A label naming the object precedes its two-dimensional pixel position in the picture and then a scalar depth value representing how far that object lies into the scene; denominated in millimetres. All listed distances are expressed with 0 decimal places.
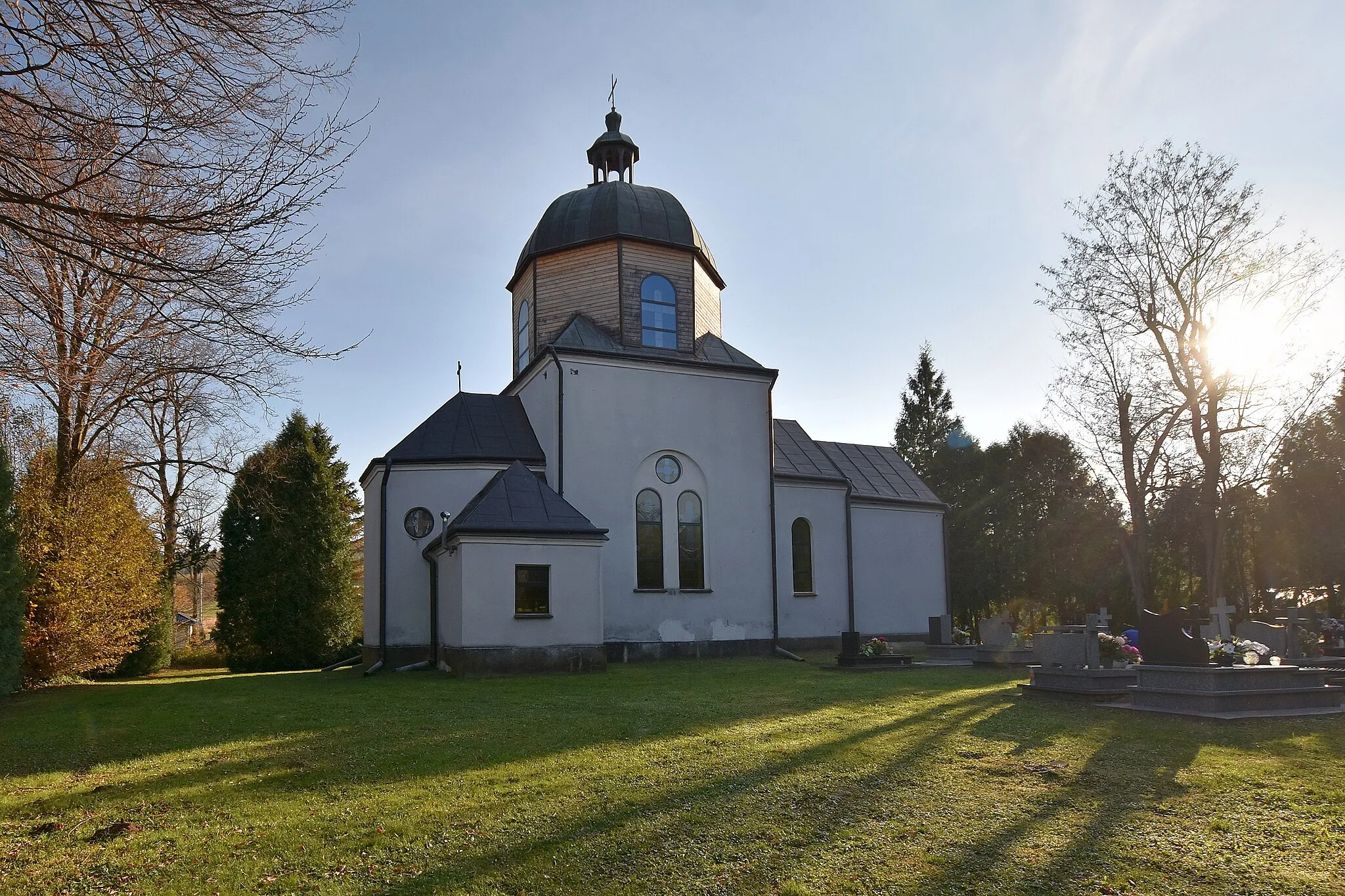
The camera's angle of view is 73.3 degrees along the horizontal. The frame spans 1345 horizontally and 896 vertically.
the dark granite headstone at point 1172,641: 11922
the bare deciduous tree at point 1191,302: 24734
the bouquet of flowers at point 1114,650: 15227
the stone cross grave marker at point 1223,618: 17734
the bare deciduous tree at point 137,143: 6133
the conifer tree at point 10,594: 16141
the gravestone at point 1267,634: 16000
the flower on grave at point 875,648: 20703
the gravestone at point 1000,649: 19797
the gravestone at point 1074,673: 13039
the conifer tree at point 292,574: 29078
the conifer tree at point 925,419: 57312
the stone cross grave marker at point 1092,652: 13891
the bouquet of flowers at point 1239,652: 12625
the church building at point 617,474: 21797
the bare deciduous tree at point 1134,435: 26516
